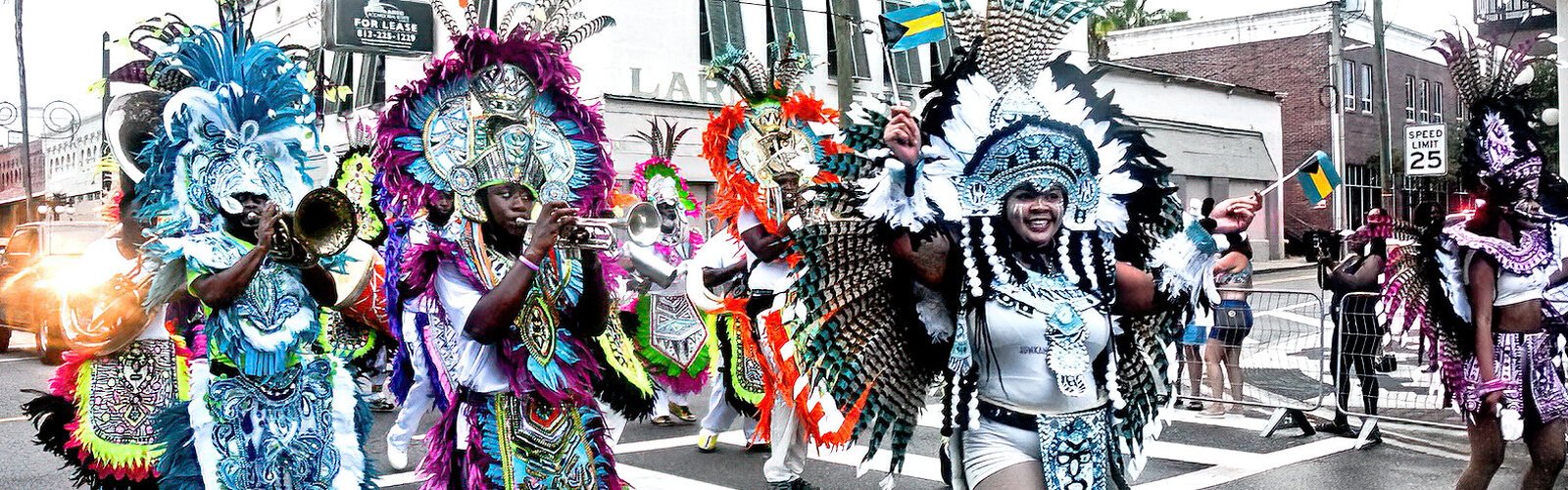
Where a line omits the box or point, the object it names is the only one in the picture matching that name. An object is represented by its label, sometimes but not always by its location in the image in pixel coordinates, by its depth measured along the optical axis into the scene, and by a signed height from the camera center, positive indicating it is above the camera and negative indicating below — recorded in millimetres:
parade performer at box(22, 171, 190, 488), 5297 -515
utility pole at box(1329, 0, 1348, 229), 26125 +2731
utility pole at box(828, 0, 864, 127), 12969 +1769
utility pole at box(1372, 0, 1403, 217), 20570 +1799
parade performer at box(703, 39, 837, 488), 6539 +298
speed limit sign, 17312 +628
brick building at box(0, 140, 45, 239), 38591 +2430
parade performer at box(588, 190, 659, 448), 4637 -516
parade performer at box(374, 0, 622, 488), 4164 -57
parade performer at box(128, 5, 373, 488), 4789 -129
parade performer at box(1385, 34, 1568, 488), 5555 -389
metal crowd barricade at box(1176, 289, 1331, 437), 8891 -1379
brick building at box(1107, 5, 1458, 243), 34312 +3772
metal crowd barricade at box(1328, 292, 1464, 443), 8469 -1110
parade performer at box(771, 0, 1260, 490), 3672 -154
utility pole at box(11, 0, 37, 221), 25641 +2408
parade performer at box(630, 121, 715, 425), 8406 -579
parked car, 14078 -118
